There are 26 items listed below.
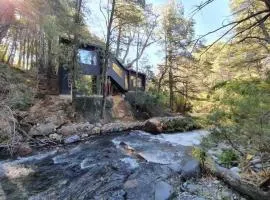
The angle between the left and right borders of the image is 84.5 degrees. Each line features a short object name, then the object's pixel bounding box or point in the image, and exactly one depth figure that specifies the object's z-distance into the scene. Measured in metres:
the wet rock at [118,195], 2.98
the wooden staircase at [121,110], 9.14
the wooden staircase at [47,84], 8.24
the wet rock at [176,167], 3.78
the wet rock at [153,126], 7.44
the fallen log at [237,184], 2.57
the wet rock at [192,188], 3.06
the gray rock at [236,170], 3.35
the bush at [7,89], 3.61
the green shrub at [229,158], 3.81
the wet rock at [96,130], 6.92
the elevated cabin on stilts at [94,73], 8.51
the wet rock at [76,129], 6.42
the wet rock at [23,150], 4.80
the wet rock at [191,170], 3.51
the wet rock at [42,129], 6.00
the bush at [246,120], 2.54
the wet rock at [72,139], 5.94
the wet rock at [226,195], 2.80
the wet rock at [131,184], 3.30
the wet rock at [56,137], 5.91
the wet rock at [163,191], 2.97
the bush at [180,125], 7.91
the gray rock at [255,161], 3.15
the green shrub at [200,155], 3.72
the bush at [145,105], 10.11
